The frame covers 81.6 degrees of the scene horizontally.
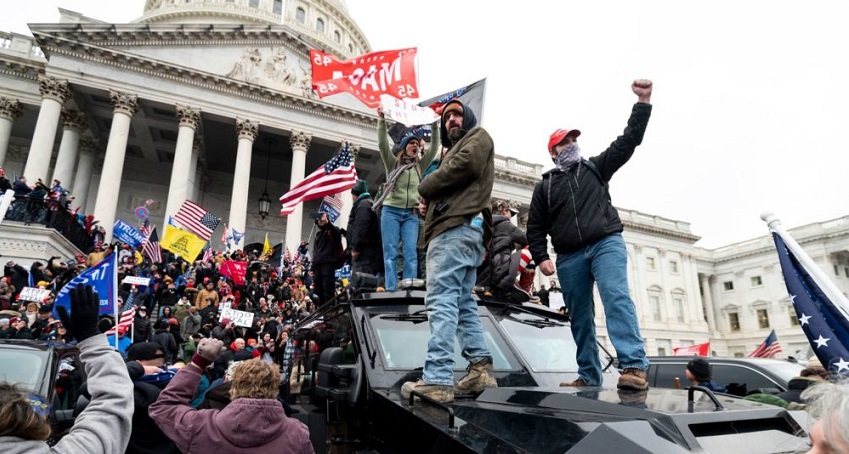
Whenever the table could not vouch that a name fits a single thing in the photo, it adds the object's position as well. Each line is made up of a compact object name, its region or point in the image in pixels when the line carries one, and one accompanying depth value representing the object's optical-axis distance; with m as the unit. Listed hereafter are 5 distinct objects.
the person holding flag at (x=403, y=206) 5.91
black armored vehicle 1.97
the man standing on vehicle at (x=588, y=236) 3.39
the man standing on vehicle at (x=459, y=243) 3.14
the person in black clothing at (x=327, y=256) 7.71
